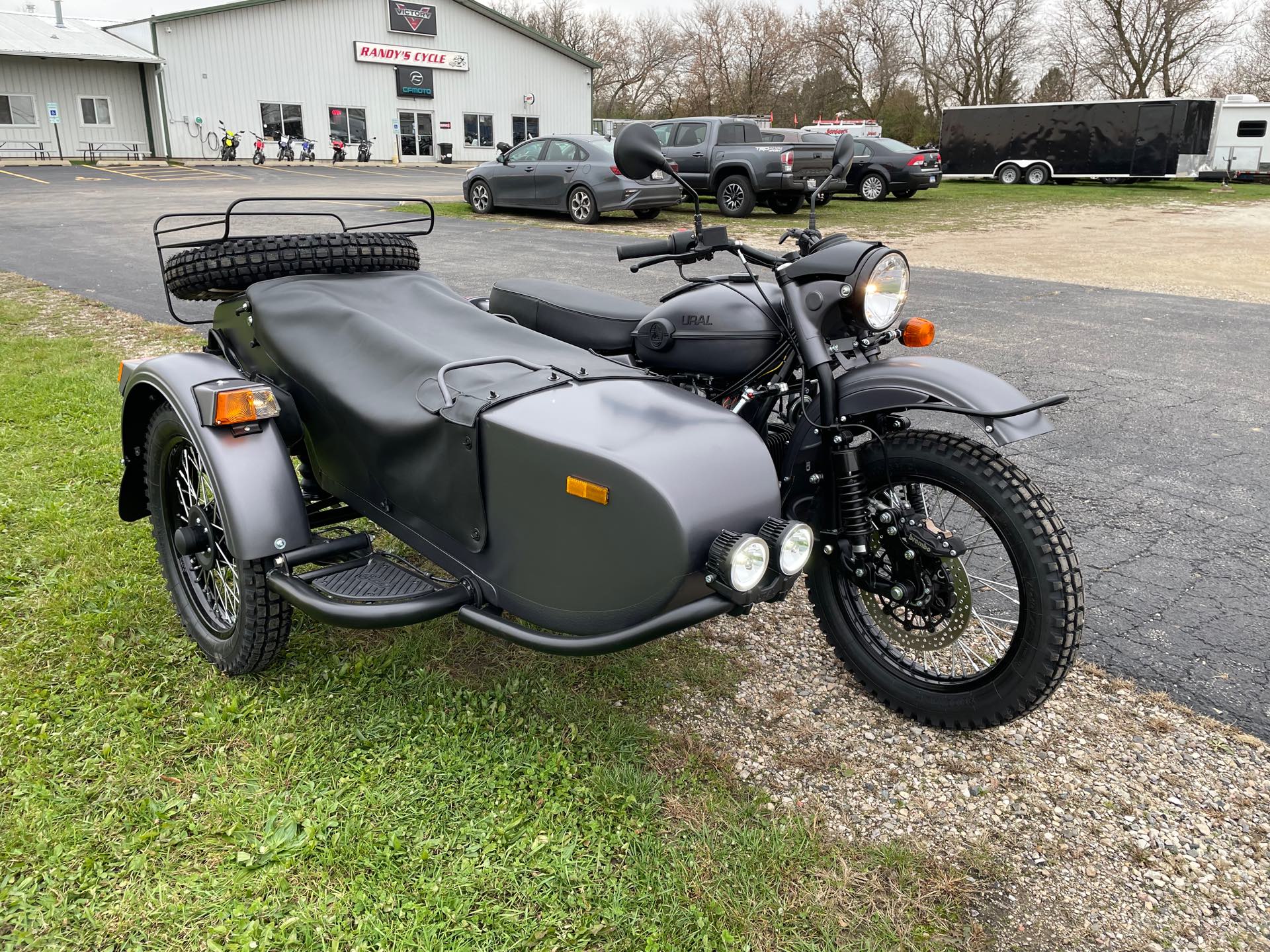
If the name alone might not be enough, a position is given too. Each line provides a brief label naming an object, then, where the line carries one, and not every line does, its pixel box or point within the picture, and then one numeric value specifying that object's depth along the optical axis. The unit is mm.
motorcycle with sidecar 2246
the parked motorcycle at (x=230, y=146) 35000
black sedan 21594
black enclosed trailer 27906
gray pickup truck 15906
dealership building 35125
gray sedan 15719
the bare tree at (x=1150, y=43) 45594
